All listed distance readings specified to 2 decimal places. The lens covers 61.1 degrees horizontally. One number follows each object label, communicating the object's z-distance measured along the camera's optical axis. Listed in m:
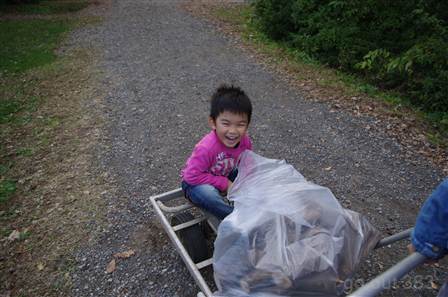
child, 2.56
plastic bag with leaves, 1.87
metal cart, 2.21
